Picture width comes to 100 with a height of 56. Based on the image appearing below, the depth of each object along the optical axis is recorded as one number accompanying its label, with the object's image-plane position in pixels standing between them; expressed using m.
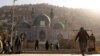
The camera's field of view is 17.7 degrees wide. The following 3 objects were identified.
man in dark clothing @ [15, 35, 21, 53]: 20.94
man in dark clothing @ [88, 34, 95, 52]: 21.54
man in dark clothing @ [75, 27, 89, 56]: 11.96
